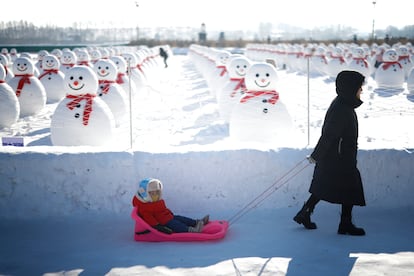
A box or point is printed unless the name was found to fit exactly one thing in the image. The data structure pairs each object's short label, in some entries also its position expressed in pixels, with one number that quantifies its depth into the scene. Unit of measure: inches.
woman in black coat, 143.9
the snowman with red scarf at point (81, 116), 289.3
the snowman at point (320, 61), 831.1
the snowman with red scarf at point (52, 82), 530.6
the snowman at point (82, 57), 652.7
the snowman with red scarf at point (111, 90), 392.5
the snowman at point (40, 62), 724.7
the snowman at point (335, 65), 748.6
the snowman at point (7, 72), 559.7
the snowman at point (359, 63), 664.4
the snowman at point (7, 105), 372.8
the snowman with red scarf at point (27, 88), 442.6
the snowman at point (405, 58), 748.6
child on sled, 149.0
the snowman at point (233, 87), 386.6
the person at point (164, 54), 1094.4
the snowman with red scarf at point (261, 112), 285.9
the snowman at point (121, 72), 474.6
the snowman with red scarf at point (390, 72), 626.5
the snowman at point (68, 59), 620.5
